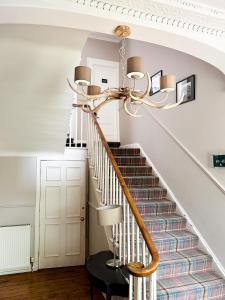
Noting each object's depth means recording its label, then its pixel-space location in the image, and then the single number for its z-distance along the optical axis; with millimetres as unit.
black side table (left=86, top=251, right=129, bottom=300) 2373
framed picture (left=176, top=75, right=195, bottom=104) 3437
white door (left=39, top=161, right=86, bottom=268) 4504
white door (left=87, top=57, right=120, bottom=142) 5906
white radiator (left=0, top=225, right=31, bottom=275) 4215
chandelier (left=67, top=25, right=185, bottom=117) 1962
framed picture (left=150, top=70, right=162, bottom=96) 4426
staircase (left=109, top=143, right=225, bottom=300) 2627
